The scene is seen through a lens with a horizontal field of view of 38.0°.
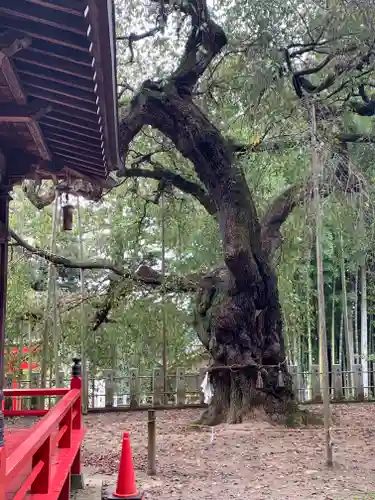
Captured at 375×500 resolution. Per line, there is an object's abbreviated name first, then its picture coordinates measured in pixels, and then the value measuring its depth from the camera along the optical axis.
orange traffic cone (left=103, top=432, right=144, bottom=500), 4.24
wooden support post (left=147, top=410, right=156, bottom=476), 5.75
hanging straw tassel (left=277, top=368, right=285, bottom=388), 8.25
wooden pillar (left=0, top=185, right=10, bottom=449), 4.33
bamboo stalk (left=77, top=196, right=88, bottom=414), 10.48
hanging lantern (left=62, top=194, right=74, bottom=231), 5.13
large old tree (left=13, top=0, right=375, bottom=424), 7.98
